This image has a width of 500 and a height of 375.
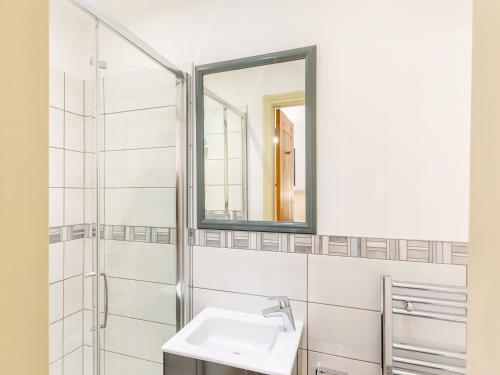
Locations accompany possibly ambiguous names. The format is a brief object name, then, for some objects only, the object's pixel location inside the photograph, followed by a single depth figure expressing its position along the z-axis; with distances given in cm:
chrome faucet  125
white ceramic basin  107
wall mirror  134
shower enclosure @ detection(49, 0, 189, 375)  129
